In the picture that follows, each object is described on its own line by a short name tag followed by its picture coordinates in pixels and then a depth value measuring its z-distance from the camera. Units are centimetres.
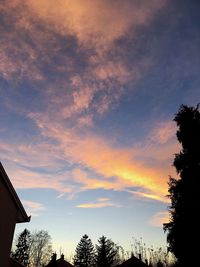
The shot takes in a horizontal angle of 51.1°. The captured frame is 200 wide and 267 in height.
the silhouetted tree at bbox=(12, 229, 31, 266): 6646
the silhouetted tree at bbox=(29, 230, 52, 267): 7110
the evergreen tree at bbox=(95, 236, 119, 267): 4120
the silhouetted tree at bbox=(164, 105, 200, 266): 1359
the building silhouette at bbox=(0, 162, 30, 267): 1137
